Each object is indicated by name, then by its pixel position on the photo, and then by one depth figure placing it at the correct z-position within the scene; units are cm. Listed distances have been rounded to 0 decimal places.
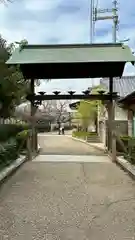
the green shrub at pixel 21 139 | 1795
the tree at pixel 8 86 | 1179
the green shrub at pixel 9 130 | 1685
